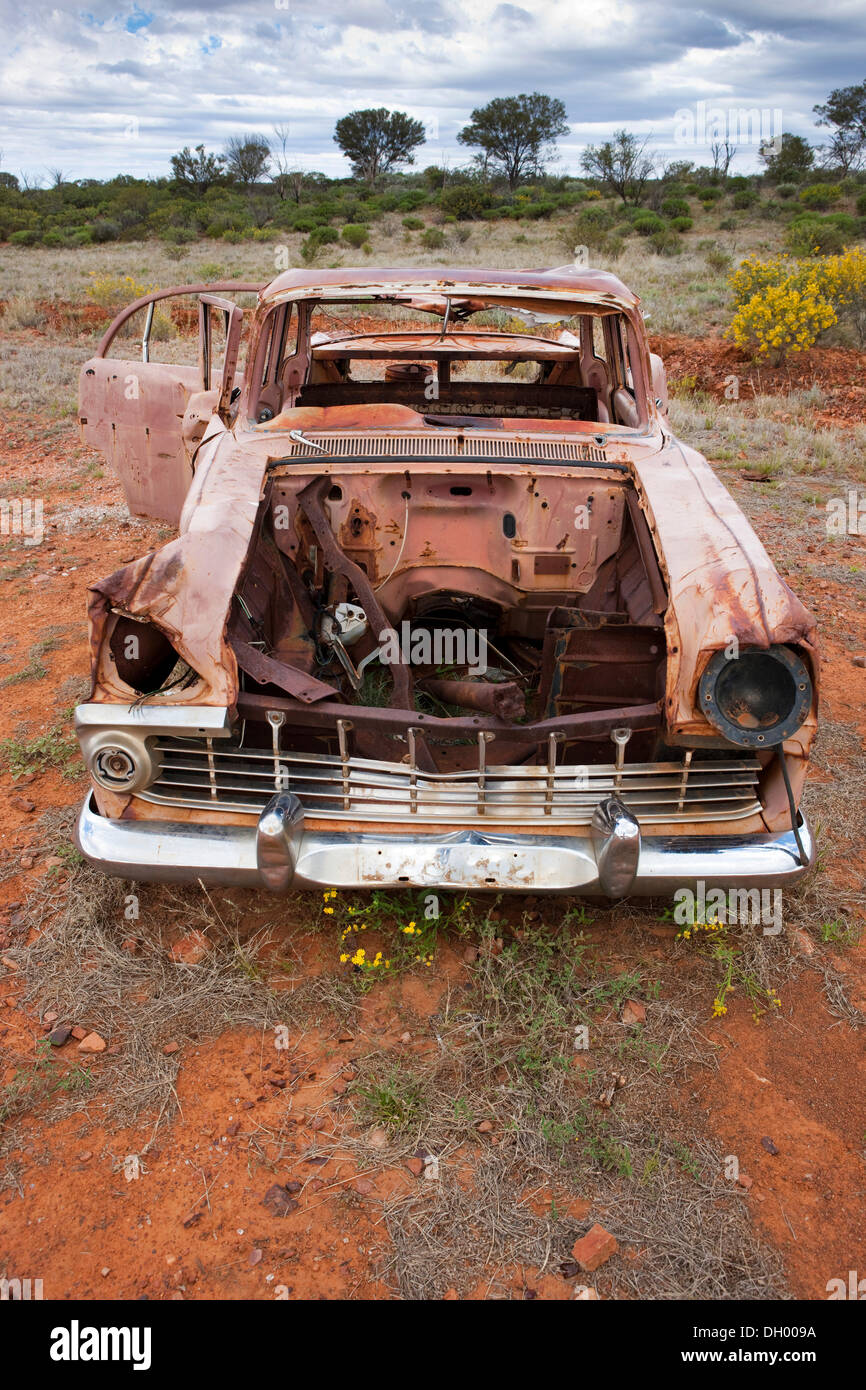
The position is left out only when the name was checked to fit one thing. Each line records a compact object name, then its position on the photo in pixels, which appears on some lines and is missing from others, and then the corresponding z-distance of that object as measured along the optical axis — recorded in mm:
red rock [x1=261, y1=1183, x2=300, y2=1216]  2174
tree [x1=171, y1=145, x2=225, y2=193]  29750
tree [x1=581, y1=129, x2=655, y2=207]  26172
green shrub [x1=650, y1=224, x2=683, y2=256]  19312
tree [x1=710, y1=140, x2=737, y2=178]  28125
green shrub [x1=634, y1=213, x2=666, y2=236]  21422
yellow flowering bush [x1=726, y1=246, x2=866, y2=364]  10953
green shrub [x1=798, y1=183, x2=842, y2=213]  22656
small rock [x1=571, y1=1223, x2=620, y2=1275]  2053
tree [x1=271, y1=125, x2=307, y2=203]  29883
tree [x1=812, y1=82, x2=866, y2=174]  28453
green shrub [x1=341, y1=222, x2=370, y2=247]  20219
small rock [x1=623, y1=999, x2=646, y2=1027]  2691
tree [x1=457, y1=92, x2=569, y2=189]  31969
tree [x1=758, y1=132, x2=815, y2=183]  27062
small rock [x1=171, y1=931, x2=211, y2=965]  2883
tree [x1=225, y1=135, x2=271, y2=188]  30688
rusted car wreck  2535
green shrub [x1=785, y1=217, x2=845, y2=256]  15727
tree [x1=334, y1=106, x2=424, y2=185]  33656
